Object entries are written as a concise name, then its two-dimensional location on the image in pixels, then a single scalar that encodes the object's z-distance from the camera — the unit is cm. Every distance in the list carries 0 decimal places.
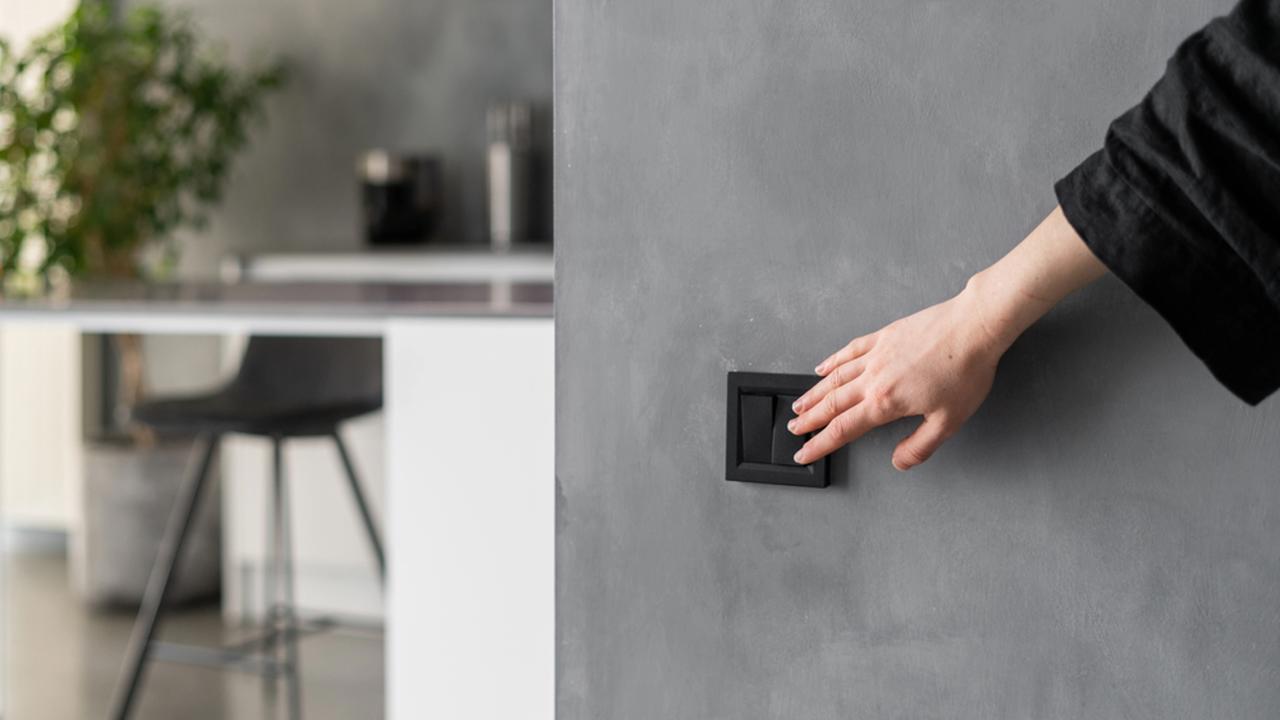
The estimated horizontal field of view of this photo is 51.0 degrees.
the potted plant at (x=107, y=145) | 378
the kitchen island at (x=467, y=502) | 145
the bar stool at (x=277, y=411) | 245
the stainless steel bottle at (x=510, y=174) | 418
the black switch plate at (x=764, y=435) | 96
